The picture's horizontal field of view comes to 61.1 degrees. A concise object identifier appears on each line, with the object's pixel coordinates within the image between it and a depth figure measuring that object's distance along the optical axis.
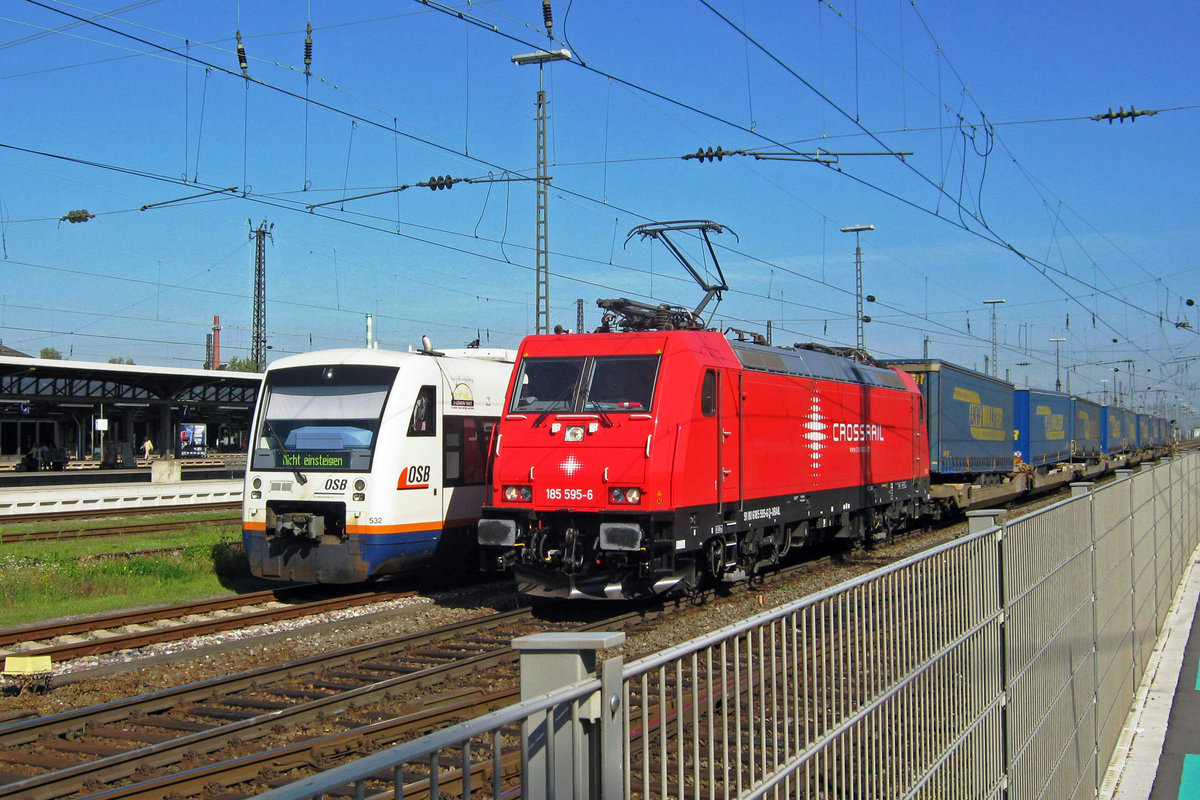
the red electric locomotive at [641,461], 11.66
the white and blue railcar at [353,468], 13.02
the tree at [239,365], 91.69
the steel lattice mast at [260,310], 56.03
